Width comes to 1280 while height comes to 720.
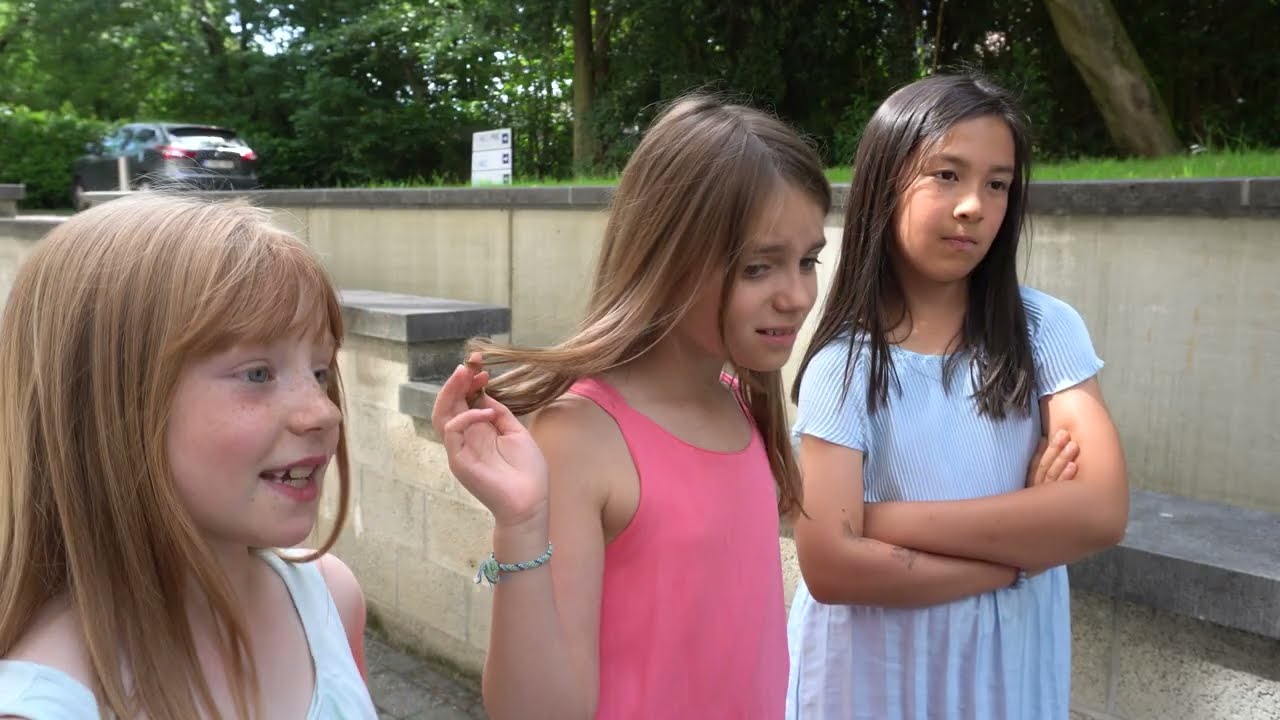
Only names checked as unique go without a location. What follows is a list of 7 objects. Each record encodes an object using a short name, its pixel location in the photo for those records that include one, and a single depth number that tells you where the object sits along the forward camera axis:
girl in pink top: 1.42
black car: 16.44
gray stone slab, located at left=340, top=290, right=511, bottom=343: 4.18
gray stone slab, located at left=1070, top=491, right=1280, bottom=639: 2.06
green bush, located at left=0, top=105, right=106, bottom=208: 20.31
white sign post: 7.71
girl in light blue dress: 1.80
